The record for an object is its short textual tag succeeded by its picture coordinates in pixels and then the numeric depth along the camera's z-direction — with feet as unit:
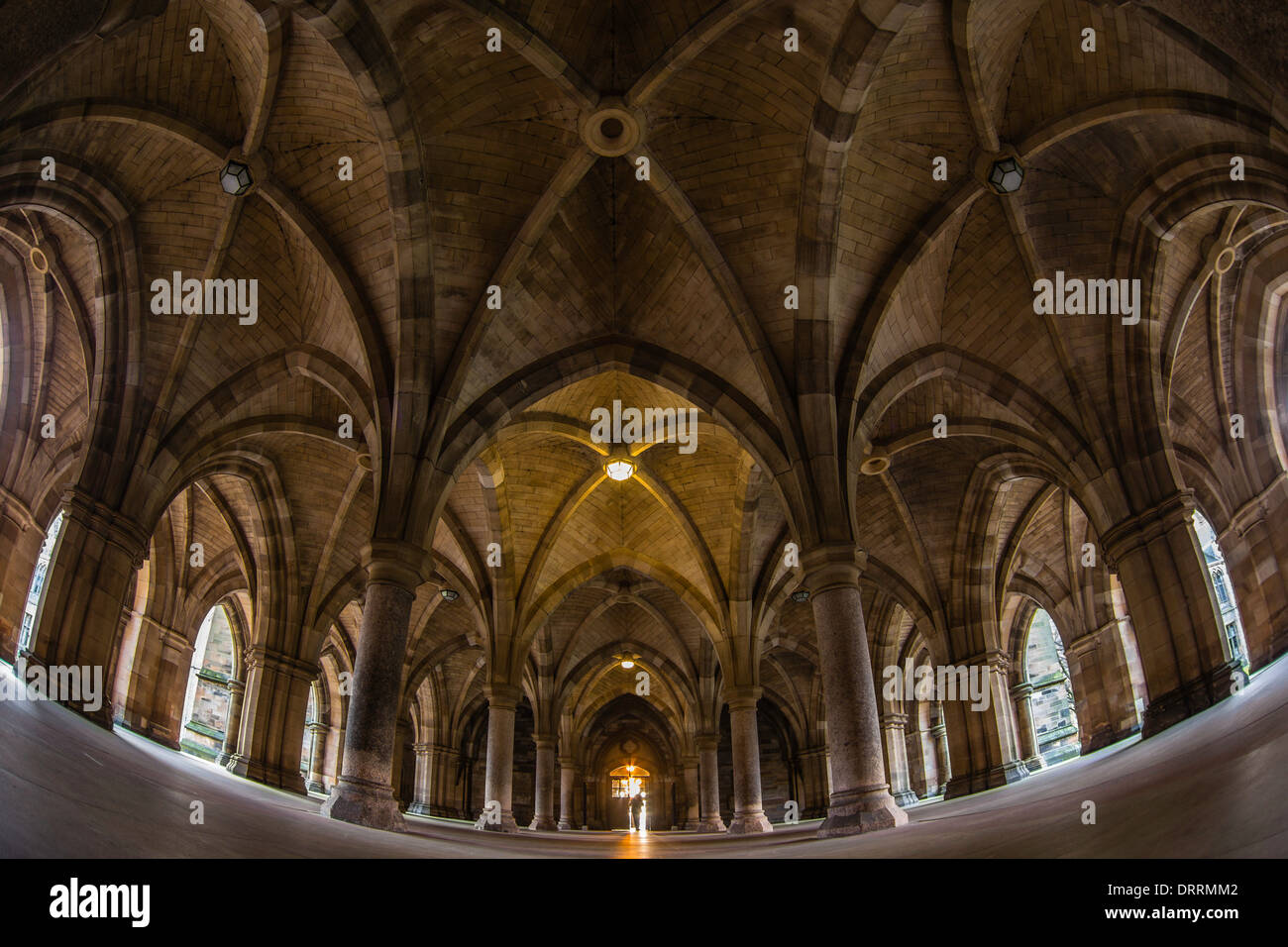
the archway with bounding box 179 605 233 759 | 80.18
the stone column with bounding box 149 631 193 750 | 65.77
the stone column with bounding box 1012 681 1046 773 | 73.05
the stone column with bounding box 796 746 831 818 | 99.09
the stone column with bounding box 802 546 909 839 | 34.81
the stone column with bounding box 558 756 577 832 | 97.78
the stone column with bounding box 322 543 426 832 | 34.14
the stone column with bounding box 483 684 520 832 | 61.46
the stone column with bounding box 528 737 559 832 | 81.30
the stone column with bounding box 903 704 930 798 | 89.35
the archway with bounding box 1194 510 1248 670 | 59.77
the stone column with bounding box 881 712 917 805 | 81.25
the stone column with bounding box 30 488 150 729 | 40.81
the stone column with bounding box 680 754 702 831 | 98.84
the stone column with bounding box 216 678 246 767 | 65.46
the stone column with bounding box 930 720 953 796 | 88.12
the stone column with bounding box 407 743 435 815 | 101.40
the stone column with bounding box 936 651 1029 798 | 60.44
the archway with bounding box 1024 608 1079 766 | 76.28
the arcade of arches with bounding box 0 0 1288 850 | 37.24
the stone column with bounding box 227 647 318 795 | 61.62
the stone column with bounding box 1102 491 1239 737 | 39.58
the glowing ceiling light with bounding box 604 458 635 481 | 60.49
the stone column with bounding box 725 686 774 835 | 62.59
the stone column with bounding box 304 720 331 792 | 89.86
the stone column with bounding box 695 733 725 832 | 80.36
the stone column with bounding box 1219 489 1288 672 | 49.26
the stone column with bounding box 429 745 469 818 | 103.19
